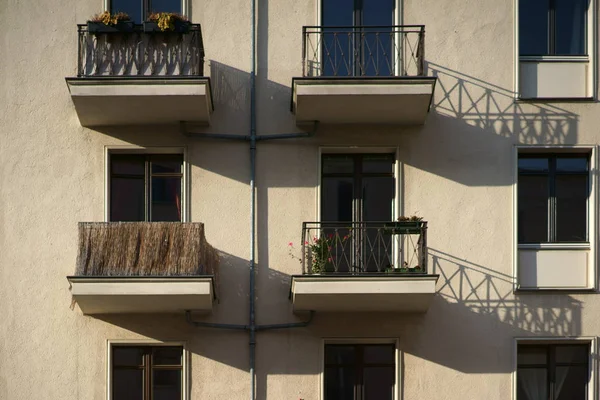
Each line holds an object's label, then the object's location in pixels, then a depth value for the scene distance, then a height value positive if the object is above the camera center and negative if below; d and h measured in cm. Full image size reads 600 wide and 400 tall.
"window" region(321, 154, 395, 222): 1878 +9
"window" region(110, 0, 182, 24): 1912 +318
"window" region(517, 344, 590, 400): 1847 -295
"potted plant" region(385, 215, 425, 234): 1755 -51
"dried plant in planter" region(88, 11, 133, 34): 1777 +267
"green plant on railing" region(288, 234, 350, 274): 1762 -97
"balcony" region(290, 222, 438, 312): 1725 -122
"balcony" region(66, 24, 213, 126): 1764 +189
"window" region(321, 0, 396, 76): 1864 +261
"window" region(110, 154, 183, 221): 1878 +8
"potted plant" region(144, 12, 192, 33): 1775 +269
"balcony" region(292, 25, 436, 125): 1772 +183
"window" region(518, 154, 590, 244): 1873 -8
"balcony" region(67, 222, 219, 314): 1714 -115
